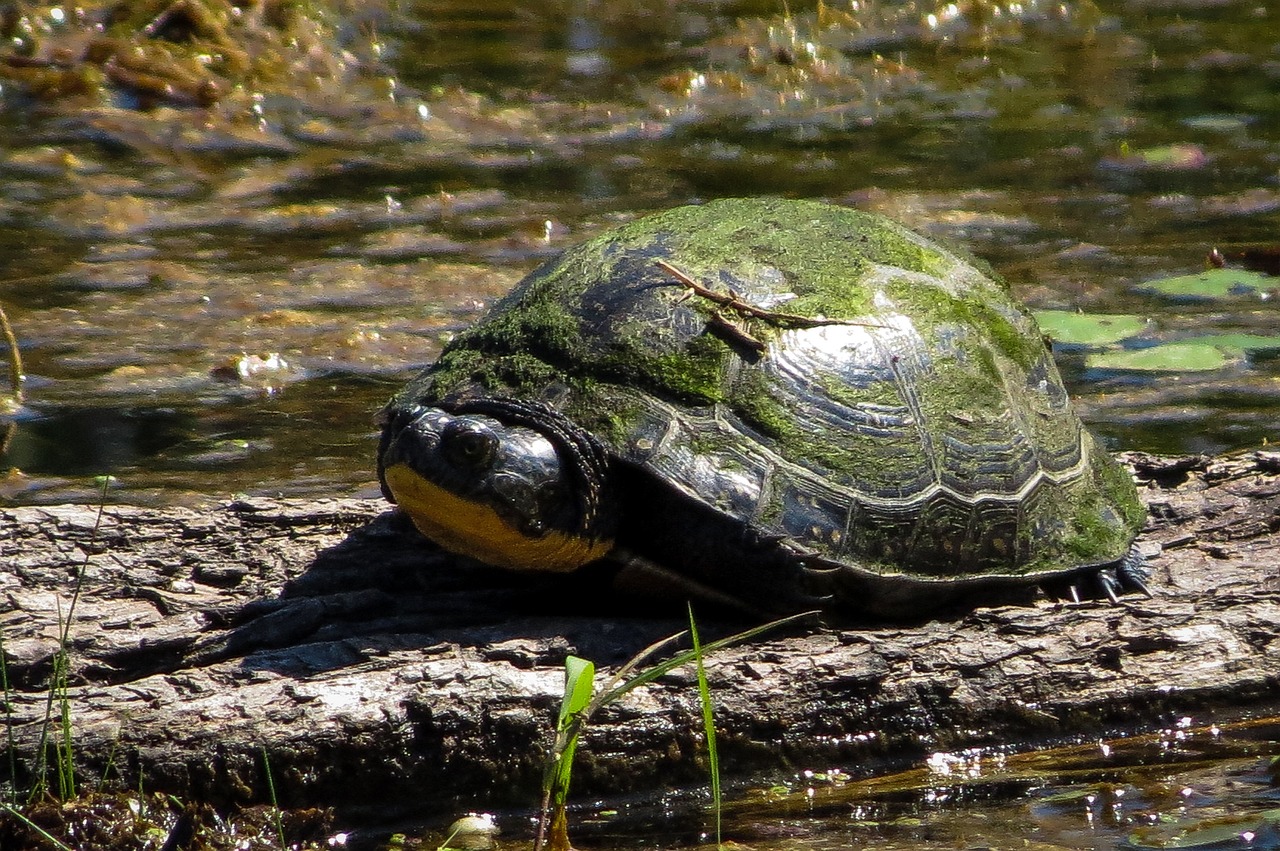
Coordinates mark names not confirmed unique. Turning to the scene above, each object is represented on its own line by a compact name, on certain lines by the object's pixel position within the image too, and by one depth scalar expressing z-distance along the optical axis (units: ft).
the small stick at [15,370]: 42.35
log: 23.90
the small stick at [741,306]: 27.53
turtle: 25.34
